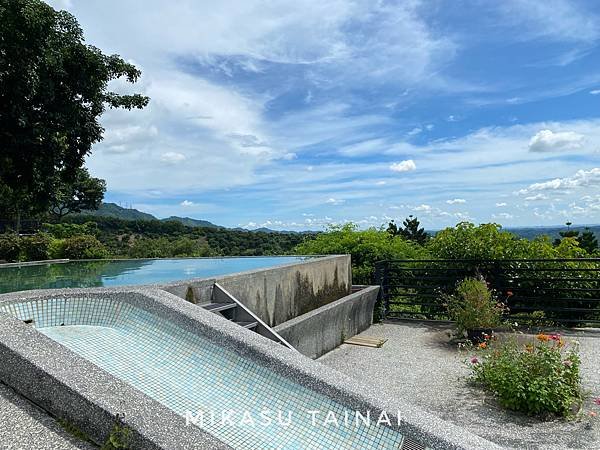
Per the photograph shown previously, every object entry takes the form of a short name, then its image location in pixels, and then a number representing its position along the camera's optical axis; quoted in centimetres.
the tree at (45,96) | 884
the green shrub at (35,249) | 1210
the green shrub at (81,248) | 1191
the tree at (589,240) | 2199
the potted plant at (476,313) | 675
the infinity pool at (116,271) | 611
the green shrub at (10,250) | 1216
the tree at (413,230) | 2764
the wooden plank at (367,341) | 707
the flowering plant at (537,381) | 415
